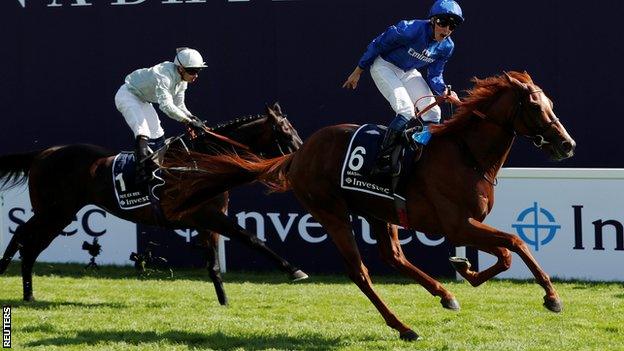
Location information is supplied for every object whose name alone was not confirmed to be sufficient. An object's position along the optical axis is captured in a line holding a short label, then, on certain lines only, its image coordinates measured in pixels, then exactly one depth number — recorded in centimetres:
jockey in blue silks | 1438
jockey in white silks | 1719
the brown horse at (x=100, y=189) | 1731
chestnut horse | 1346
